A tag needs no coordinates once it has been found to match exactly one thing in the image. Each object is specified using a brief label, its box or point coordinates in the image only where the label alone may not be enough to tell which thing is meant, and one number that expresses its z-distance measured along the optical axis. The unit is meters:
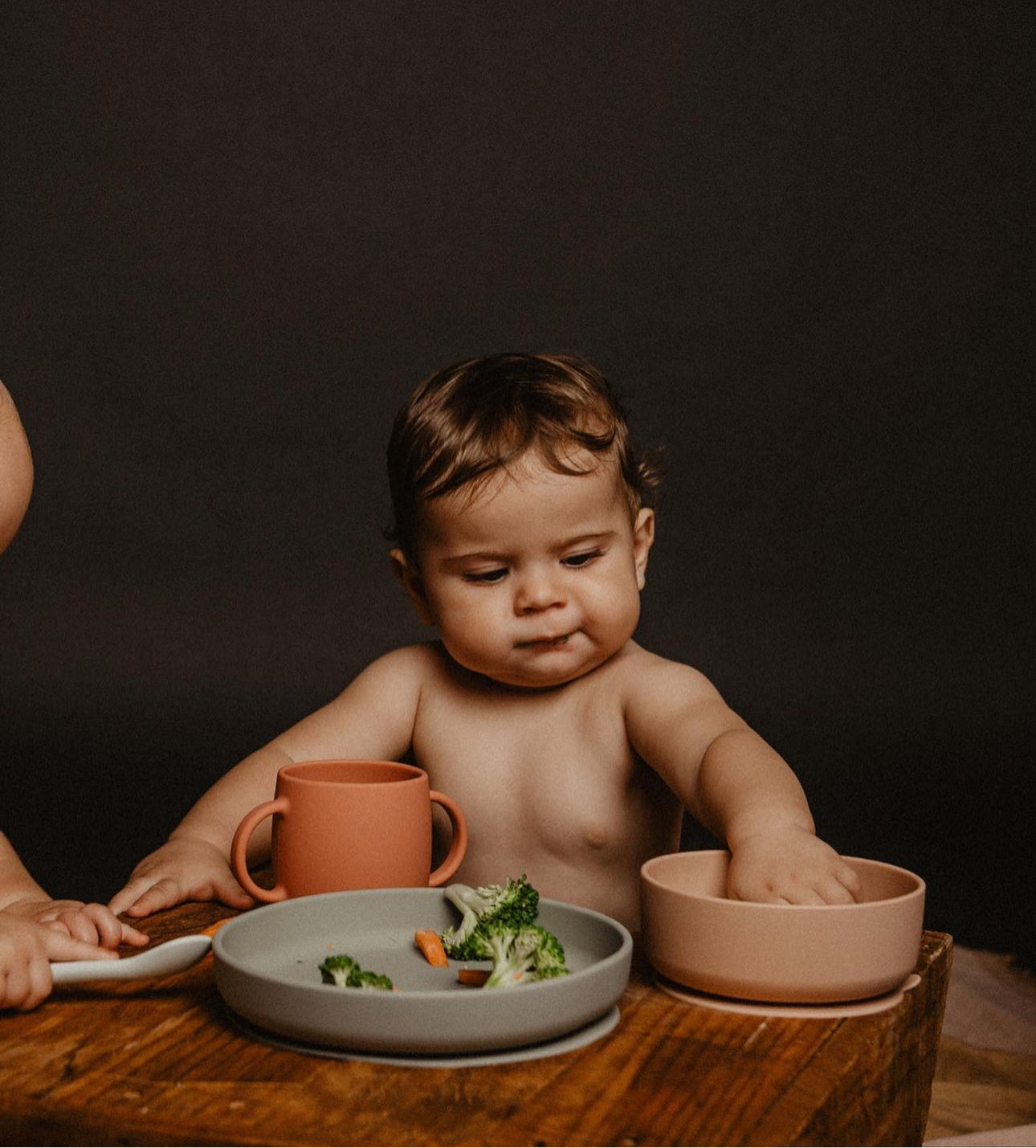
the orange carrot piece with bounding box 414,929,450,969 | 1.03
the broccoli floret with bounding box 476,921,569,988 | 0.94
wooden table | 0.76
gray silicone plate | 0.82
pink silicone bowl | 0.92
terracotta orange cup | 1.17
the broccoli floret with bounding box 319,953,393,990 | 0.90
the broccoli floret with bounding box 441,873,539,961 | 1.01
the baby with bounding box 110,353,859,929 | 1.45
